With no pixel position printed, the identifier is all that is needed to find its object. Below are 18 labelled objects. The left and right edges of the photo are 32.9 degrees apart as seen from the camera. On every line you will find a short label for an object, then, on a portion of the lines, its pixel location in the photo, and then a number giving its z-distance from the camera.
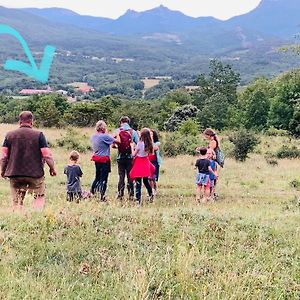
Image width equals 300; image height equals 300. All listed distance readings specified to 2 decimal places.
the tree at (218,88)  63.72
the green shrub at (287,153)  25.19
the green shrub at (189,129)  35.50
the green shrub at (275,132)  45.23
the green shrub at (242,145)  22.06
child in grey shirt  9.54
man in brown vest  7.25
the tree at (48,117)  35.69
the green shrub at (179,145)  22.88
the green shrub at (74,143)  22.36
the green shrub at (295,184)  14.16
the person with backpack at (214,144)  11.07
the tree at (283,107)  54.48
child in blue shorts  10.73
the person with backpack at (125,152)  10.37
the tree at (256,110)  61.37
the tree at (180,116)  47.91
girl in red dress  10.02
